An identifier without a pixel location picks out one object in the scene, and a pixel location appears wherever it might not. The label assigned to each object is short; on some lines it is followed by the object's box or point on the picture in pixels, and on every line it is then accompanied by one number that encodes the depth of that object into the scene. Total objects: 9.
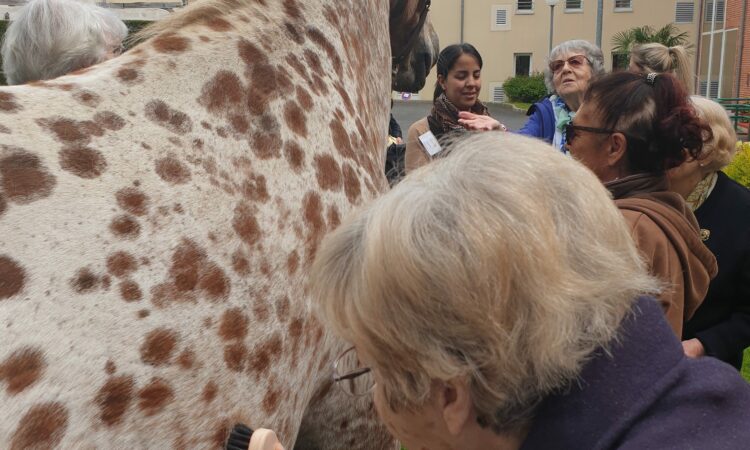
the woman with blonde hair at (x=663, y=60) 4.03
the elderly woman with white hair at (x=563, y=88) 4.50
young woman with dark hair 4.66
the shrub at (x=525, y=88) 34.50
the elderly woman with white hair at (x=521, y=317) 1.07
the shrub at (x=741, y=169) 6.36
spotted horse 1.42
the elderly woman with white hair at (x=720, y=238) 2.82
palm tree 31.98
